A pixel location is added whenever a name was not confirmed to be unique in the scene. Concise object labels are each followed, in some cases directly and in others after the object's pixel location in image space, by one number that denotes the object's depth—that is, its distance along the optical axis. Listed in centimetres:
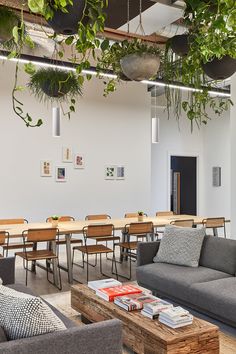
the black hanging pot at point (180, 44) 282
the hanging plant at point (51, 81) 440
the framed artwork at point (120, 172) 851
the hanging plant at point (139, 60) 272
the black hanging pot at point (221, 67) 271
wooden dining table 520
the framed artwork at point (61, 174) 779
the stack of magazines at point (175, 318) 274
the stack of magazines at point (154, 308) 291
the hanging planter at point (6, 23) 259
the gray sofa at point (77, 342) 183
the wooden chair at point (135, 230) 575
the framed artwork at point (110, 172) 836
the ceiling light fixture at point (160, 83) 347
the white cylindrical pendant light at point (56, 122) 622
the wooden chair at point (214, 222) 679
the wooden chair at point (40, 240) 490
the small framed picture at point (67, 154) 786
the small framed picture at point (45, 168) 762
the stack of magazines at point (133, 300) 308
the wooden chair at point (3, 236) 479
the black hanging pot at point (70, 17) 176
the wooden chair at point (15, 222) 565
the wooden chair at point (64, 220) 608
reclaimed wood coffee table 258
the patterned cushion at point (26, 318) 190
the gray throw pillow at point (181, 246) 437
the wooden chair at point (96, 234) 535
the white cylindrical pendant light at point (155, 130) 768
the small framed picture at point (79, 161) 799
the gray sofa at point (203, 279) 342
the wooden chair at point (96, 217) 691
